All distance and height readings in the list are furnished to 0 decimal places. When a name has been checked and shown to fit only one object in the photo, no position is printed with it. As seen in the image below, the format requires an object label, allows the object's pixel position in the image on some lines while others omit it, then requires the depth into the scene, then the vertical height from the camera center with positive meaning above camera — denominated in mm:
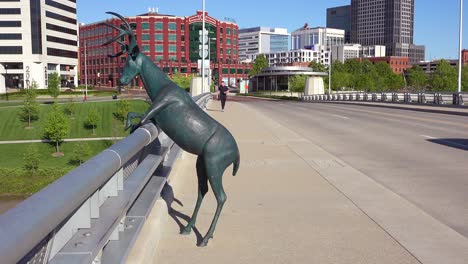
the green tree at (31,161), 40719 -5754
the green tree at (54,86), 82875 +654
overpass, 4598 -1518
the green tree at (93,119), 60938 -3497
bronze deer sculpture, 4430 -267
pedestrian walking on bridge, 29359 -125
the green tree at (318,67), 158125 +7130
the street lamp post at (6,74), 116662 +3821
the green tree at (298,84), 107562 +1245
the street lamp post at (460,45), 37781 +3450
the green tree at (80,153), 46625 -5915
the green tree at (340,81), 124625 +2272
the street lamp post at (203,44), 34491 +3110
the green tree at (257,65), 163000 +8040
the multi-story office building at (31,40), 116250 +11988
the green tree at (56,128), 52125 -3899
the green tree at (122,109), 61900 -2325
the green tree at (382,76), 130850 +3700
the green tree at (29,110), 61188 -2433
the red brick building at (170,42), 134250 +13485
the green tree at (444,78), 106438 +2527
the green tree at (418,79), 129625 +2770
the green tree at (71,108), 67019 -2482
